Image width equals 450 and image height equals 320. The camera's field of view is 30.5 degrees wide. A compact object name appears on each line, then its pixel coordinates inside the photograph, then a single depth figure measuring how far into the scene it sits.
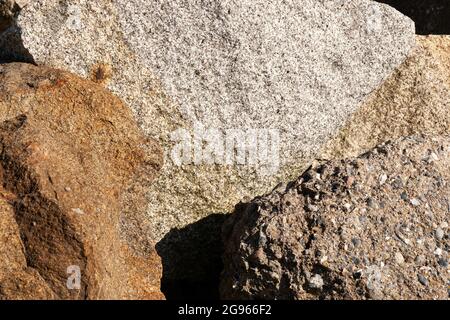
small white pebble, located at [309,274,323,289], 2.80
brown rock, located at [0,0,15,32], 4.05
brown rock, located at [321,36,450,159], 3.75
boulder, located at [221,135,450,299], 2.79
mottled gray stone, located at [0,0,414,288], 3.38
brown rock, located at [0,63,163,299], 2.63
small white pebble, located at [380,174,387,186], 2.94
